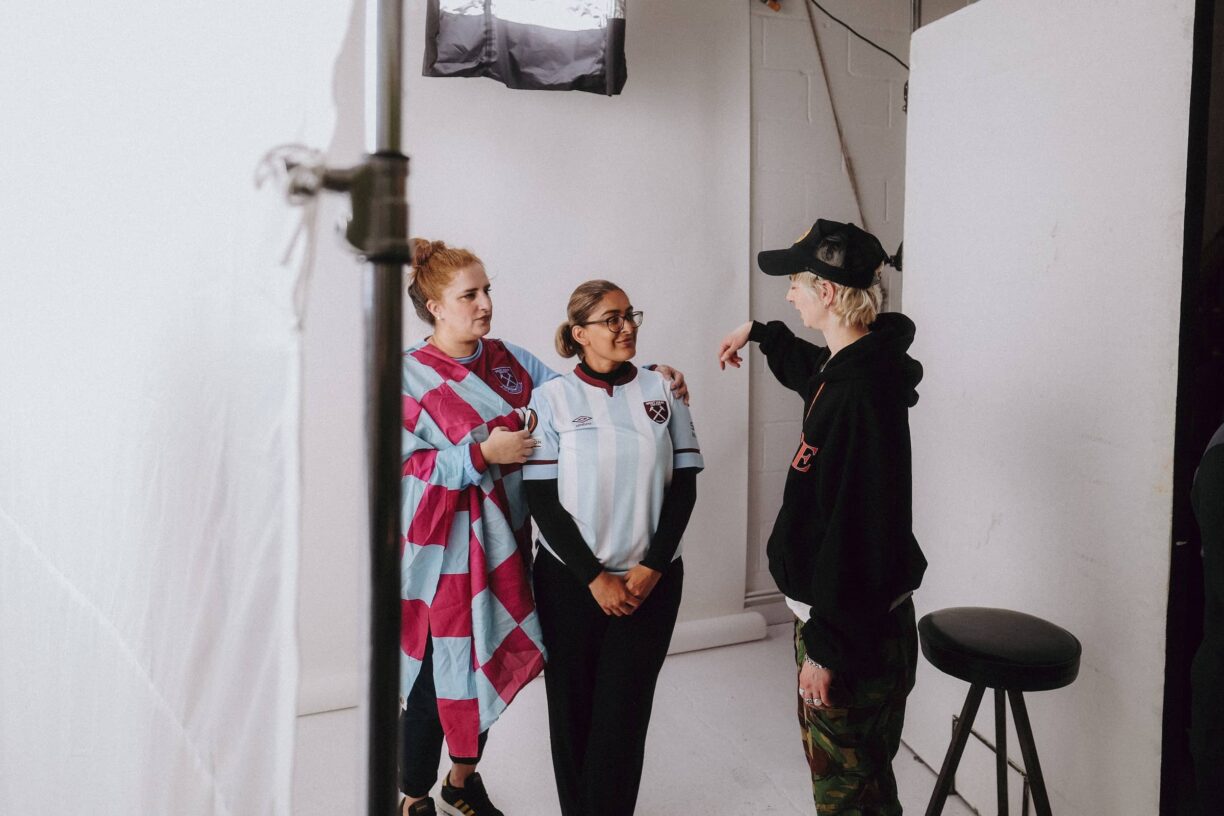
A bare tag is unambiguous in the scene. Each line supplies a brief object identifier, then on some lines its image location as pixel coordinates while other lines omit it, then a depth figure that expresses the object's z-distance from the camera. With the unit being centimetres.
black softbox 250
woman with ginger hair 193
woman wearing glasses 183
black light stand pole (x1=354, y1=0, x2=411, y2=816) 54
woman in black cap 156
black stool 152
